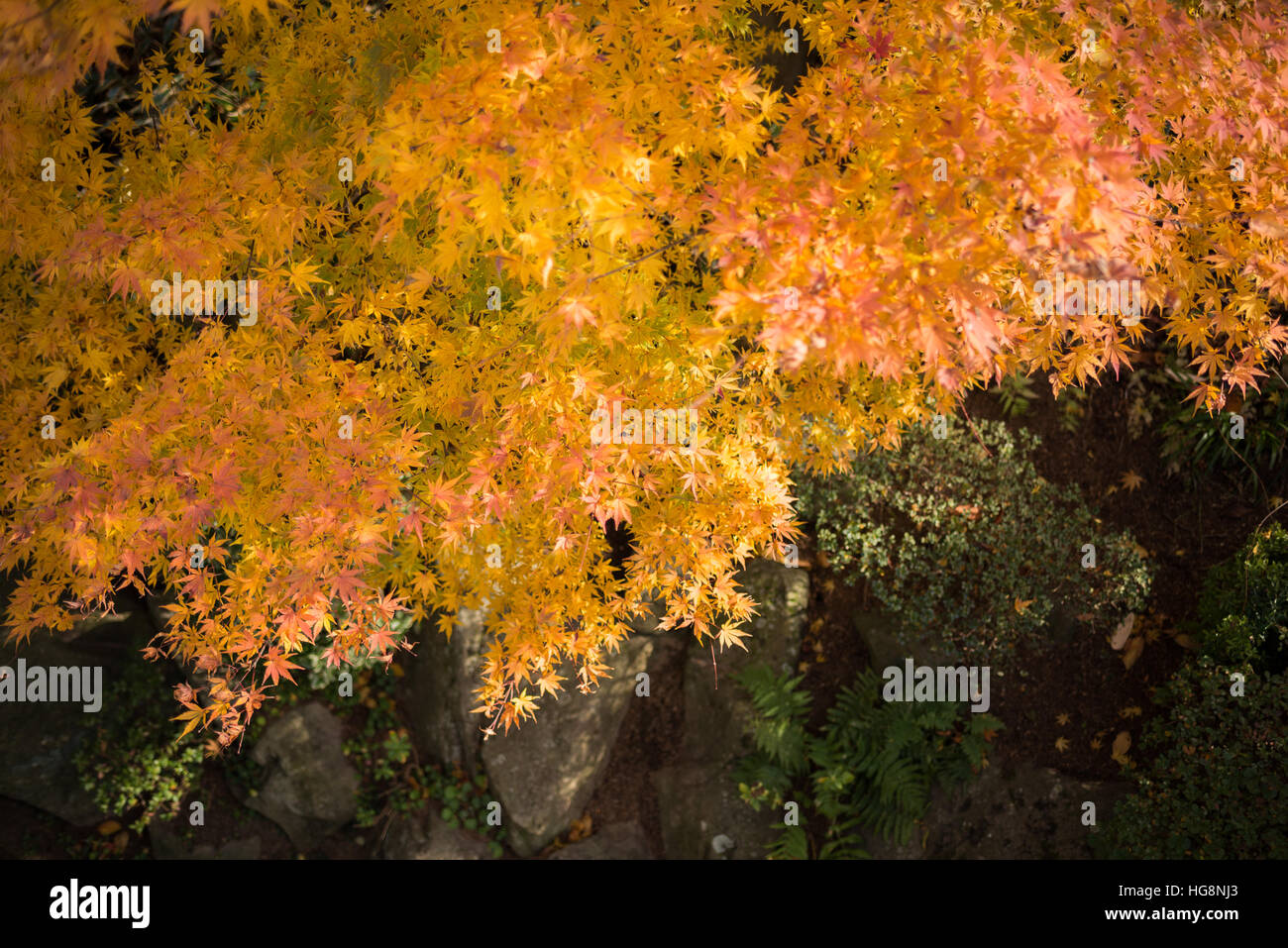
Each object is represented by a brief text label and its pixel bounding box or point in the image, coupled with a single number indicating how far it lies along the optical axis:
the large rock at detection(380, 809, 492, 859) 5.23
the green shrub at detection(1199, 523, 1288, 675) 4.11
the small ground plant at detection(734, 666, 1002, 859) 4.73
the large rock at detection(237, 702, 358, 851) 5.25
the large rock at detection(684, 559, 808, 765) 5.21
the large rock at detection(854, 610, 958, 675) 4.86
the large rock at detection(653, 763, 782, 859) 4.98
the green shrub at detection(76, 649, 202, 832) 5.24
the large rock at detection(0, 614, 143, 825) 5.07
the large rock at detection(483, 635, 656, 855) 5.18
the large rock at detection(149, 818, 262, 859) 5.25
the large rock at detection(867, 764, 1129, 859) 4.45
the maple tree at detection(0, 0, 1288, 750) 2.08
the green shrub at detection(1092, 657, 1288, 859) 3.67
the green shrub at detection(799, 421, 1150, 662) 4.79
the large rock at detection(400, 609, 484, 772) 5.16
